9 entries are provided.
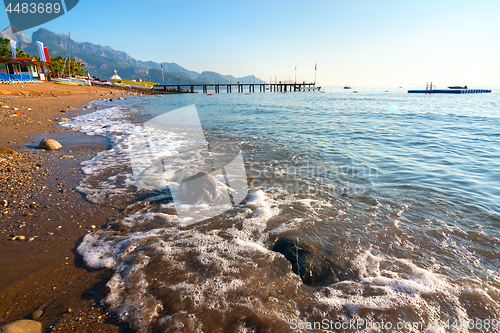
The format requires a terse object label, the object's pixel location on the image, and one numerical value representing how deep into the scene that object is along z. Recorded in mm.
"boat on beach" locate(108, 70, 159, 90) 73138
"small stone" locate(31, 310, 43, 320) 2307
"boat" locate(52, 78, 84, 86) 47312
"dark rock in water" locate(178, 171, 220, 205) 5195
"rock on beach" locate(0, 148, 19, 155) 6811
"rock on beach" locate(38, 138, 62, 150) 7879
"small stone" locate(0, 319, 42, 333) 2029
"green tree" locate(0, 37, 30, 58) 50188
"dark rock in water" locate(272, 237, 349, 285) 3139
